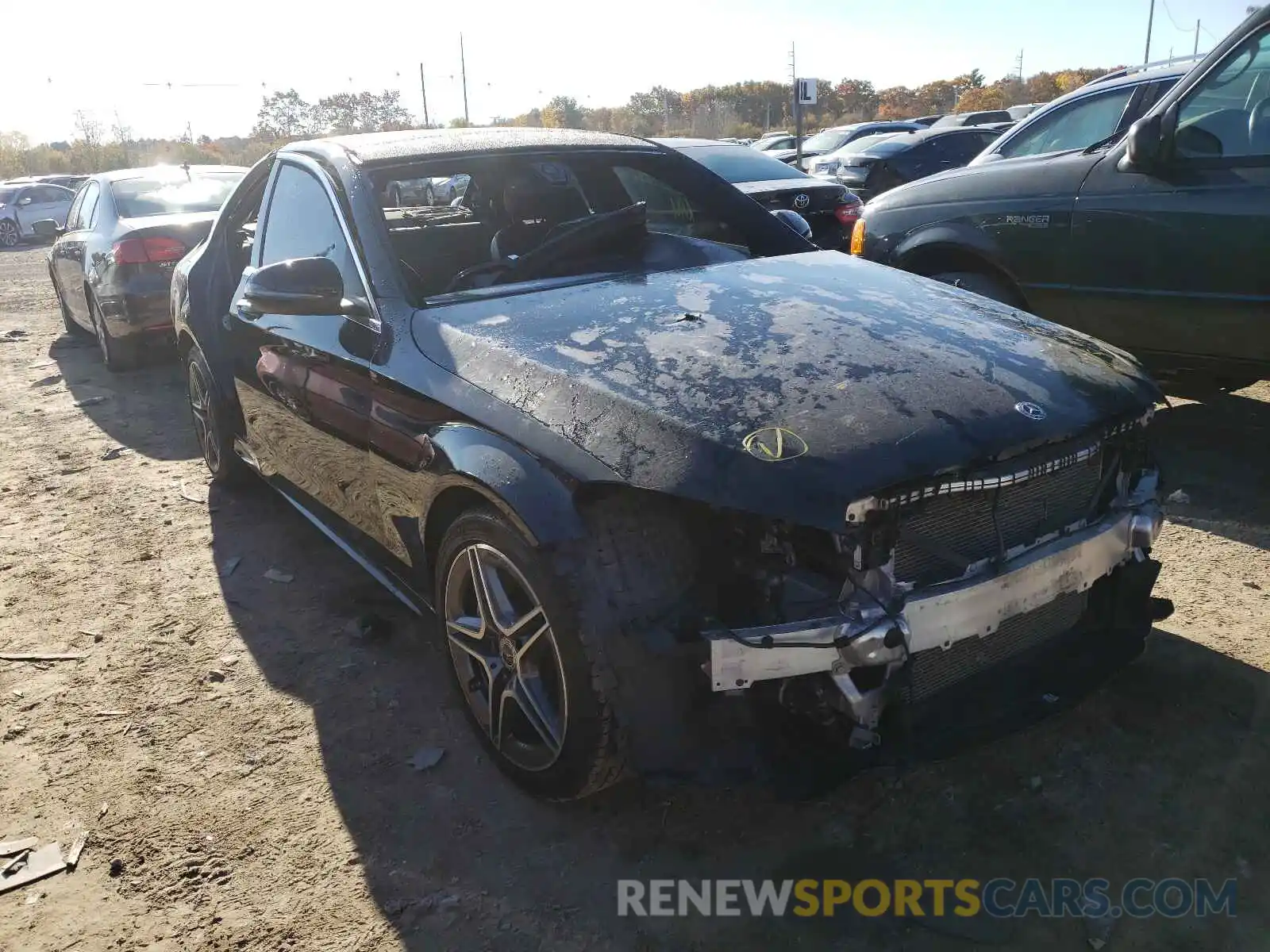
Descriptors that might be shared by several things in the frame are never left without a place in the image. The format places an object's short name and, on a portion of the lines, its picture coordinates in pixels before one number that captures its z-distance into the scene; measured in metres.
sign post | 13.66
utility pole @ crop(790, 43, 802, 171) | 14.06
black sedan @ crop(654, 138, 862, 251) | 8.27
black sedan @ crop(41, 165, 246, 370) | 7.40
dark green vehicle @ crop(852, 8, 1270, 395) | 4.00
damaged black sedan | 2.01
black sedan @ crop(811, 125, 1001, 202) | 13.80
